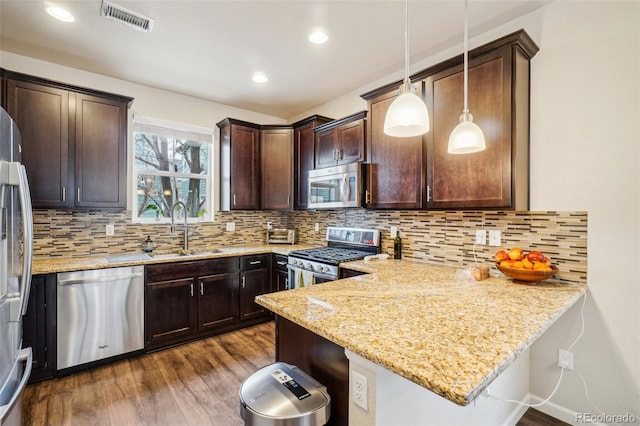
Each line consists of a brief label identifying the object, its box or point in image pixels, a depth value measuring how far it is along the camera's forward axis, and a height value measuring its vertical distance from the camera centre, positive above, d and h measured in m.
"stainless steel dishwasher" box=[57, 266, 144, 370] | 2.44 -0.91
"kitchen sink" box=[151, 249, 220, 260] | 3.15 -0.49
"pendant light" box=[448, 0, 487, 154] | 1.61 +0.41
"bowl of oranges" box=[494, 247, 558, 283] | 1.80 -0.35
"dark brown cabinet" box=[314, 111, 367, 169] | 3.04 +0.76
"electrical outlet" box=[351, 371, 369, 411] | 1.02 -0.62
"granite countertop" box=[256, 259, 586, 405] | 0.87 -0.45
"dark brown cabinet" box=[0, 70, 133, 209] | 2.48 +0.62
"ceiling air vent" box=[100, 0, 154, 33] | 2.03 +1.38
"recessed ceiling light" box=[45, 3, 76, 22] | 2.07 +1.40
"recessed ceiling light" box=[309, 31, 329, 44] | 2.37 +1.41
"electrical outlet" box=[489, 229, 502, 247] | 2.28 -0.20
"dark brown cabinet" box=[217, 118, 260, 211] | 3.75 +0.58
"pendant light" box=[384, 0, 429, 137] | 1.41 +0.48
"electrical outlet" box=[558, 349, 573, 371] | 1.96 -0.98
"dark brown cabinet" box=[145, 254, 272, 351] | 2.88 -0.93
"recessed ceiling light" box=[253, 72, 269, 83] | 3.10 +1.41
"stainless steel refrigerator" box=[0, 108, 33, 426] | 1.39 -0.29
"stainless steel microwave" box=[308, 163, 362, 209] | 2.90 +0.25
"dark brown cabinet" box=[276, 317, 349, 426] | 1.27 -0.72
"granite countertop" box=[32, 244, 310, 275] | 2.45 -0.48
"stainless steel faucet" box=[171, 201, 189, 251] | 3.44 -0.18
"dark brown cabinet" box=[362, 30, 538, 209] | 1.94 +0.52
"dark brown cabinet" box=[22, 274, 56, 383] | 2.29 -0.91
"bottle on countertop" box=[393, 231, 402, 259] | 2.93 -0.37
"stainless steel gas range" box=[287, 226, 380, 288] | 2.83 -0.46
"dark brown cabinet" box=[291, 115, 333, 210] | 3.62 +0.69
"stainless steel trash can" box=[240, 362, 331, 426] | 1.14 -0.78
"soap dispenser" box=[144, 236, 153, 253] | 3.28 -0.40
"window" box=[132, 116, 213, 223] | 3.44 +0.48
